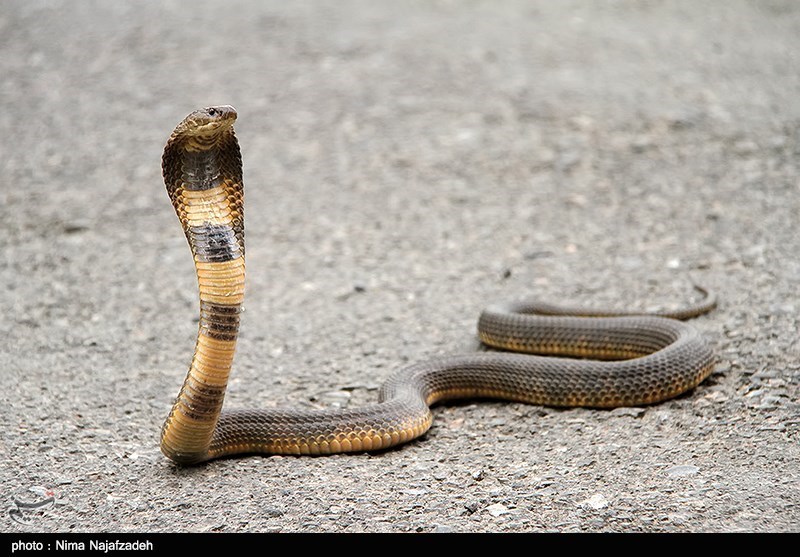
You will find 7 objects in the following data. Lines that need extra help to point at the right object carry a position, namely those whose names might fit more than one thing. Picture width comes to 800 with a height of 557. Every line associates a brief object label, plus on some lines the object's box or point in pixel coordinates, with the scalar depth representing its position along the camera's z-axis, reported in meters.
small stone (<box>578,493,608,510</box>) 9.70
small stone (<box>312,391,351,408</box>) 13.07
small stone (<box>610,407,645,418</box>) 12.20
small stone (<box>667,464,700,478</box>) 10.37
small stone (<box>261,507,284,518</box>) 9.70
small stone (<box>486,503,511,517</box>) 9.66
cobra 9.68
